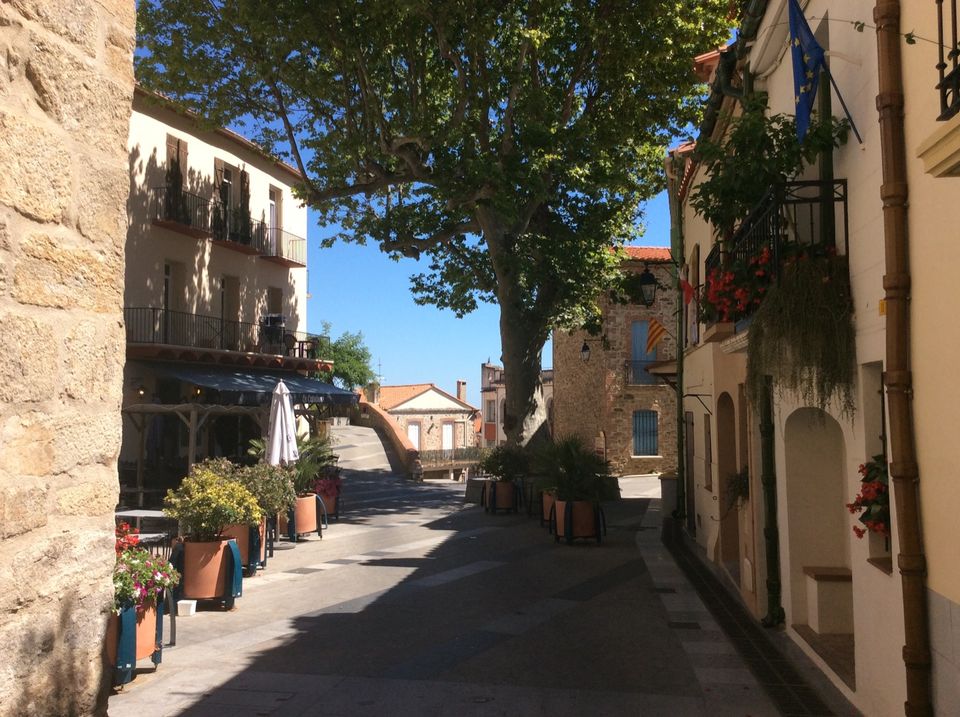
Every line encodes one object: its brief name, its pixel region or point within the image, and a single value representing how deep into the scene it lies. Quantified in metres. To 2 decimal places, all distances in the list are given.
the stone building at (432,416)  54.41
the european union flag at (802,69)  6.21
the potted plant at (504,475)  18.66
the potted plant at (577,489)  13.84
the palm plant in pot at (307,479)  14.32
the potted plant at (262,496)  10.78
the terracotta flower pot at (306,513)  14.29
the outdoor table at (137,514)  11.28
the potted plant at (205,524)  8.96
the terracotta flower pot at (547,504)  15.26
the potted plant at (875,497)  5.31
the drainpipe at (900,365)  4.65
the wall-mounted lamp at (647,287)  14.26
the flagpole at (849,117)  5.68
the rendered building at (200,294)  20.75
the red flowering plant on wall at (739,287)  6.82
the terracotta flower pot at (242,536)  10.62
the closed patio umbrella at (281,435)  13.77
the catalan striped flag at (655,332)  20.64
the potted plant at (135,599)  6.05
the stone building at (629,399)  32.44
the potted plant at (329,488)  16.03
